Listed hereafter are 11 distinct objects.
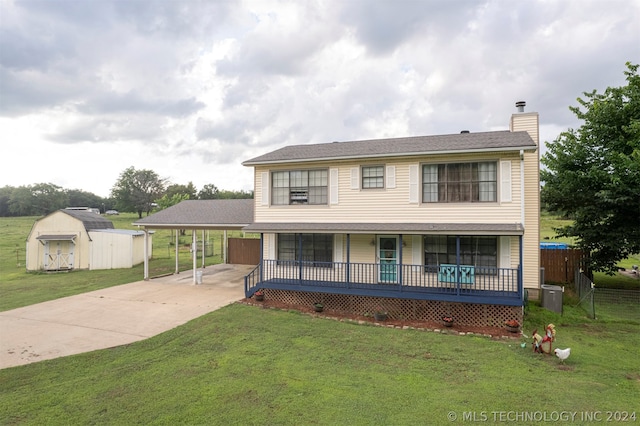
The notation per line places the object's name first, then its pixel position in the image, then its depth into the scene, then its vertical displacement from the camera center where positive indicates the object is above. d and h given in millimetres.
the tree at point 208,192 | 72525 +6424
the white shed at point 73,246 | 21781 -1752
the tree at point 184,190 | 65938 +6254
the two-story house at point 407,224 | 10781 -101
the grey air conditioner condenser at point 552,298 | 11328 -2688
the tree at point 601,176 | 12664 +1889
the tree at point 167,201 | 42644 +2590
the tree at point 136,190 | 67062 +6418
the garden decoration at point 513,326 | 9289 -3004
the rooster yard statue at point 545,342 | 7551 -2847
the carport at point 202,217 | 15297 +179
